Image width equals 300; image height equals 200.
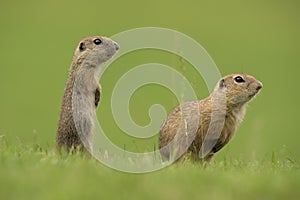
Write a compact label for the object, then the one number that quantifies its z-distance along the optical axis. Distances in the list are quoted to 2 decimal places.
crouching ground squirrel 10.86
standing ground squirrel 11.02
